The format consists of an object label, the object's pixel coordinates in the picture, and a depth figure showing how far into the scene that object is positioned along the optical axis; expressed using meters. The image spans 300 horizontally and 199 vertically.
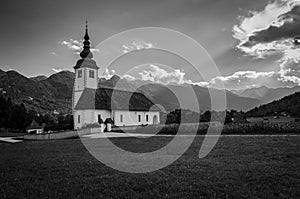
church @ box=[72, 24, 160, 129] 45.78
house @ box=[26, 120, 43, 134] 50.53
